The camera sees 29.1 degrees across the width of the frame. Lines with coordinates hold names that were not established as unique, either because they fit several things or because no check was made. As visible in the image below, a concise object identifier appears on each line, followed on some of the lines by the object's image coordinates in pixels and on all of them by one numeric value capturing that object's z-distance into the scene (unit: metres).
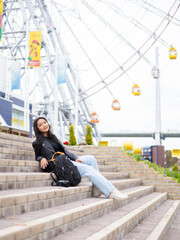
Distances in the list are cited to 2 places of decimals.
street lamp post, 33.38
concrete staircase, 2.64
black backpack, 4.30
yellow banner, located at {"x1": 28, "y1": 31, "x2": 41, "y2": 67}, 13.12
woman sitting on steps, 4.41
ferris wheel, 16.48
